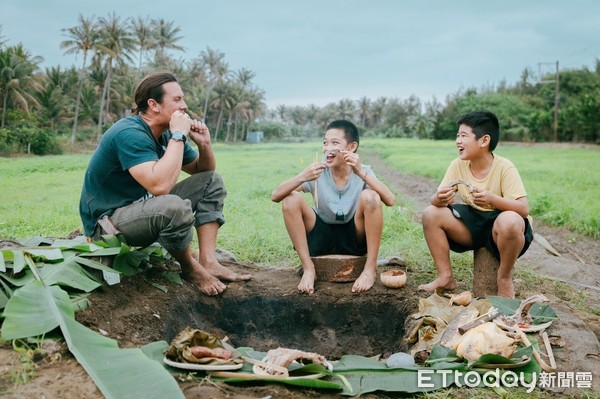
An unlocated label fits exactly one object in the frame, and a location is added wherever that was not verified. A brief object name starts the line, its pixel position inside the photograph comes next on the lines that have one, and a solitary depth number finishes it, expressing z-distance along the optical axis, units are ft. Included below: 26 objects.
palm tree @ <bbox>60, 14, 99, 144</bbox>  123.54
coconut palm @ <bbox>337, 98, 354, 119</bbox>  271.49
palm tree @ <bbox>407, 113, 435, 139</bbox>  204.13
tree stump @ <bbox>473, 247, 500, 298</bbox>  12.47
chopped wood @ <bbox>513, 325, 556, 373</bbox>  8.51
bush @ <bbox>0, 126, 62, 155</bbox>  59.77
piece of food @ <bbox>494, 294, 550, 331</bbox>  9.53
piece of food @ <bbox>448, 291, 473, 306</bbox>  11.36
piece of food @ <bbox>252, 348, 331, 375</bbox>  7.80
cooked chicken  8.47
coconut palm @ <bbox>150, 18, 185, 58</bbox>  182.57
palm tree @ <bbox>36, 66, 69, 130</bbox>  111.34
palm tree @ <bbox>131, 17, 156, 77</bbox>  164.76
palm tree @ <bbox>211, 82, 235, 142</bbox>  192.85
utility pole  109.09
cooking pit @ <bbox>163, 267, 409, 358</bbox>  12.51
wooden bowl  12.72
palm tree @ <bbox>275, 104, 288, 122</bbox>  285.43
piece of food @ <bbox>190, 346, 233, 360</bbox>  7.98
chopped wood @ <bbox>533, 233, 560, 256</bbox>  19.46
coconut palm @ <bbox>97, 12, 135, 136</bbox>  125.18
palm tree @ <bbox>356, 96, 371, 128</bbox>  280.92
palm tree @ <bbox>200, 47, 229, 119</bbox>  196.34
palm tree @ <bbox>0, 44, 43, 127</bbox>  83.15
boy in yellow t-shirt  11.61
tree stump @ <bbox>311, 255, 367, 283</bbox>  13.21
